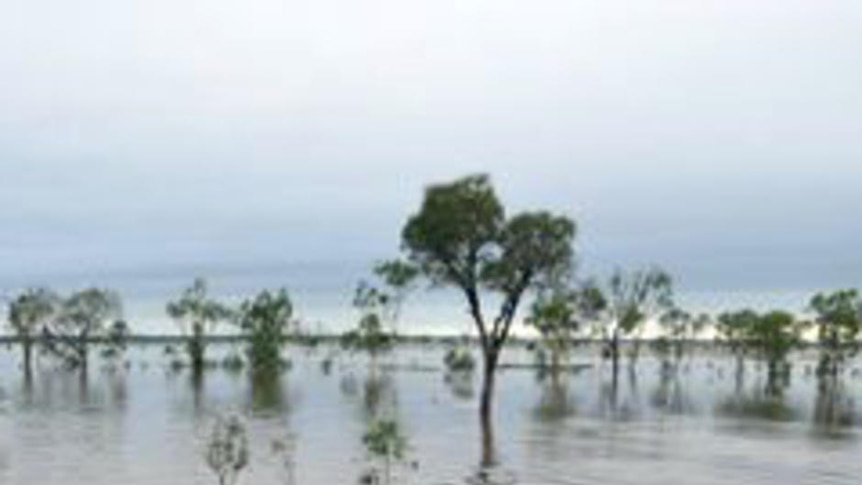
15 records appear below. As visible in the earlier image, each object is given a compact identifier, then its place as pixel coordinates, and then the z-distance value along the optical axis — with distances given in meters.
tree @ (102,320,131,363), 192.25
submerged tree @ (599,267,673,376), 165.38
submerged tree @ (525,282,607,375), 166.62
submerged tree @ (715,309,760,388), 187.38
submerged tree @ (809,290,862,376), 170.00
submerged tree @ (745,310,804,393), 179.00
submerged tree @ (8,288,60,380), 187.75
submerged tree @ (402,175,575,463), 69.19
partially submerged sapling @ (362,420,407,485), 37.94
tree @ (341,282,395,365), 161.75
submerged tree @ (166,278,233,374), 167.25
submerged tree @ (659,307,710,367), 193.35
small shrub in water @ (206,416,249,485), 35.81
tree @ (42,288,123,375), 185.75
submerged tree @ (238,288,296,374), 164.75
